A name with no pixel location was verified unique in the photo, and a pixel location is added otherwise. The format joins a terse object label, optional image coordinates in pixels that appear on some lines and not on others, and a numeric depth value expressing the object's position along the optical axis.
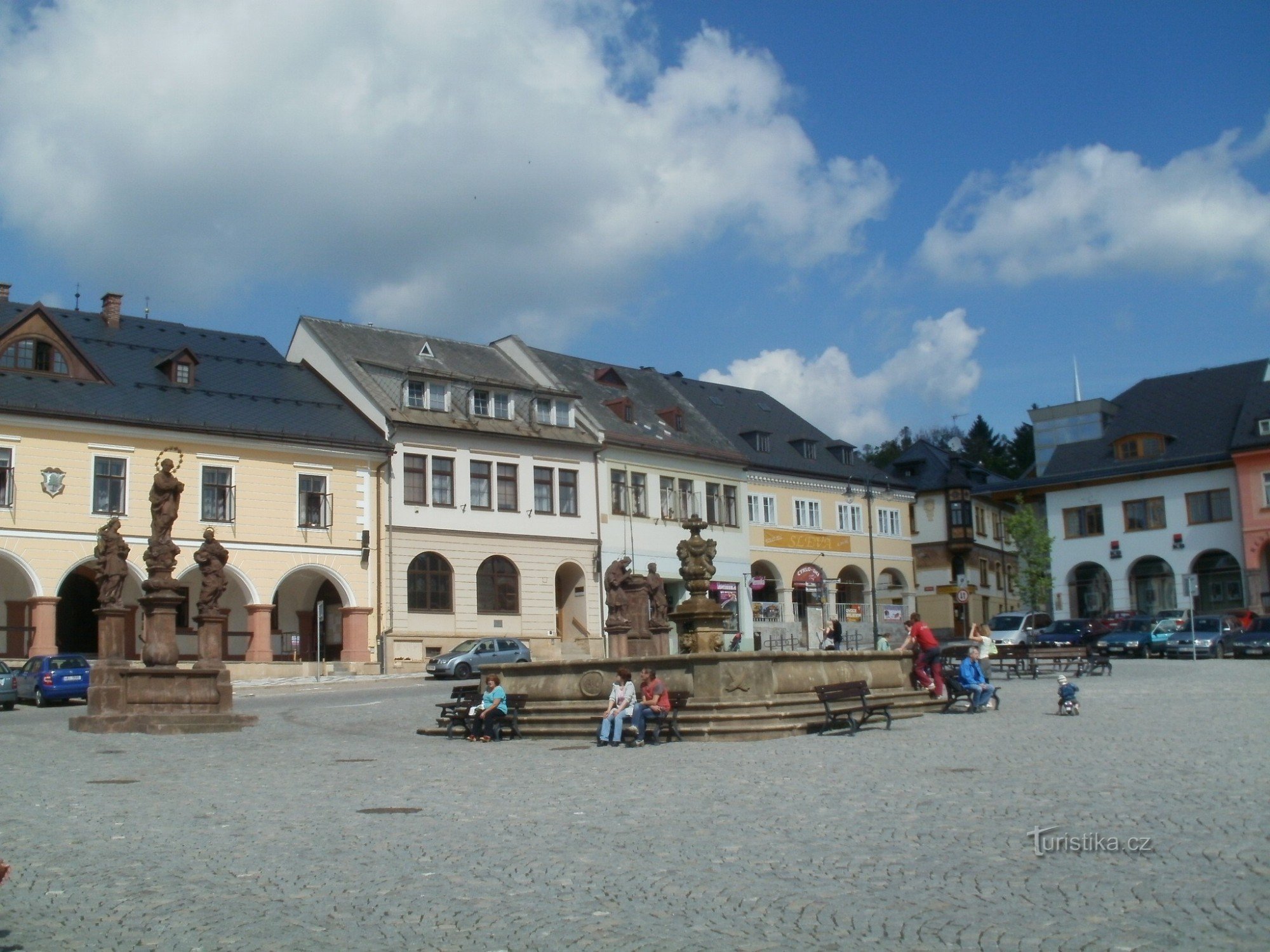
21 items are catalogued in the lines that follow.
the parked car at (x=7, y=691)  32.88
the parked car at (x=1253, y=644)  42.19
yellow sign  60.44
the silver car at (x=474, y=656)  40.34
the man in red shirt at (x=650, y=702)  20.02
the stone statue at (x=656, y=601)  37.25
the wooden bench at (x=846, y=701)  20.20
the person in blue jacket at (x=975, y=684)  23.34
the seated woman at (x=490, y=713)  22.31
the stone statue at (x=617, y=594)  38.09
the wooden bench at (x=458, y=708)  23.08
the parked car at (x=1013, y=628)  46.66
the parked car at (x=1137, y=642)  45.06
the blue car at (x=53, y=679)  33.56
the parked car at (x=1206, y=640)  44.38
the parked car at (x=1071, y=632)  46.38
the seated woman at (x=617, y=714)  20.22
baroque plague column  23.97
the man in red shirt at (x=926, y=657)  24.41
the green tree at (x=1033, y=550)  66.06
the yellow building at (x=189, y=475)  40.72
